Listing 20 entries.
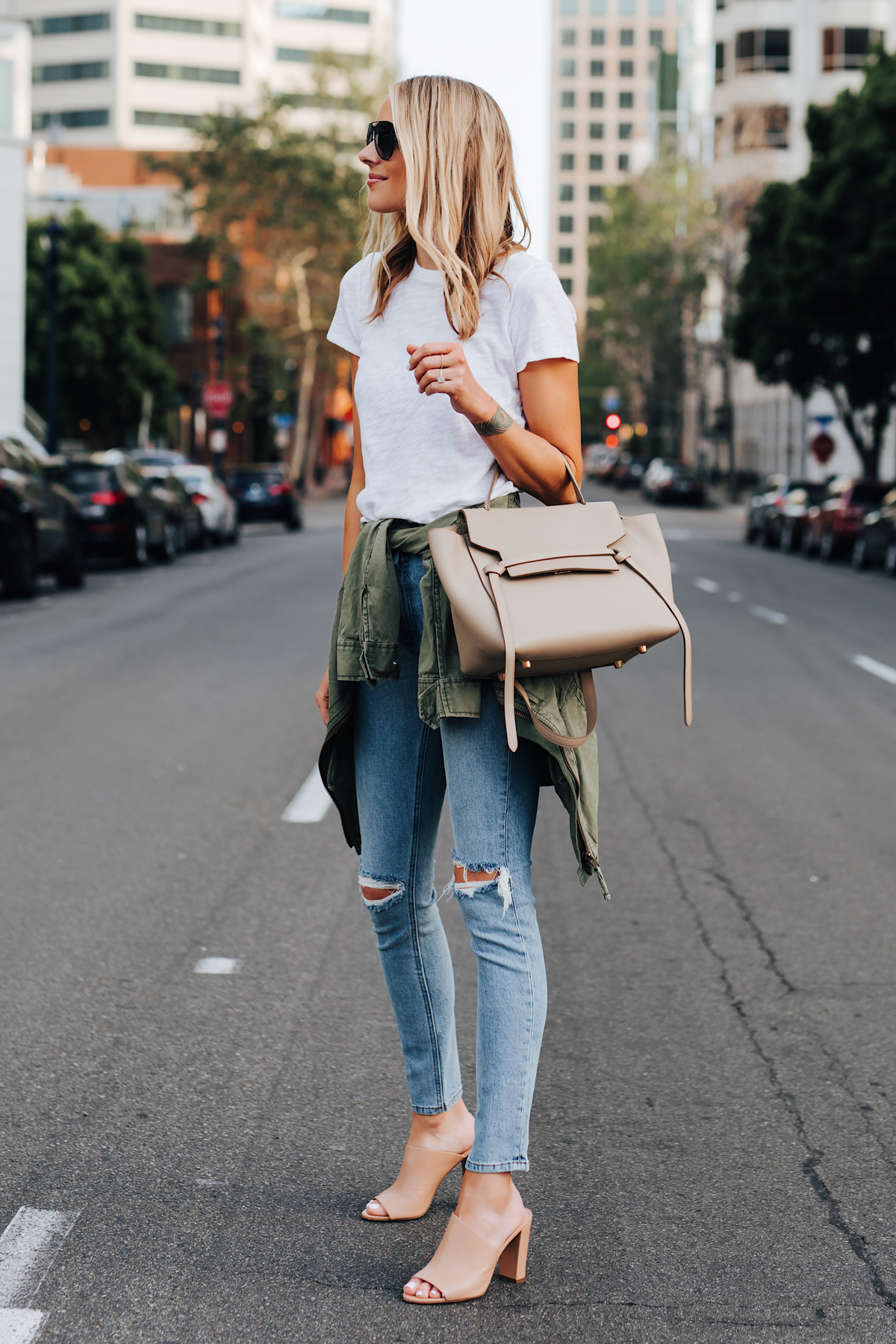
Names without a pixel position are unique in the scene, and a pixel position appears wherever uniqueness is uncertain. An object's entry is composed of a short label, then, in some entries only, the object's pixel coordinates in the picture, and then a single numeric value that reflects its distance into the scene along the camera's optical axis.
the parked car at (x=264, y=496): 41.34
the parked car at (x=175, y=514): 27.20
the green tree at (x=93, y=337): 56.94
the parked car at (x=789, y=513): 34.88
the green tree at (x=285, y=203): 59.38
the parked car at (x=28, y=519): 17.97
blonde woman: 2.93
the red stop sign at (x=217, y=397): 47.81
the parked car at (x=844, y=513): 30.75
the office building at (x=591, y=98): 184.00
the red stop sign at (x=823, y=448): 41.11
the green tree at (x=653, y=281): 62.60
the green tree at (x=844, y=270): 33.19
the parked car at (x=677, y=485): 61.75
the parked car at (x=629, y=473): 82.50
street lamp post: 30.00
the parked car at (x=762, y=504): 37.52
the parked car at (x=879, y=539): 27.34
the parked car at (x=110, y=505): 24.14
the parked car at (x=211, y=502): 32.06
